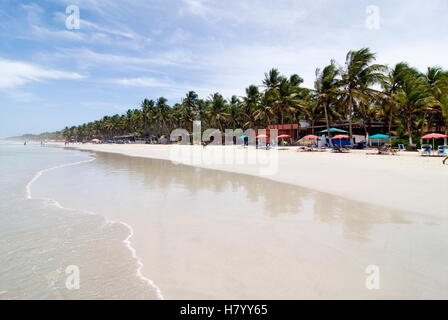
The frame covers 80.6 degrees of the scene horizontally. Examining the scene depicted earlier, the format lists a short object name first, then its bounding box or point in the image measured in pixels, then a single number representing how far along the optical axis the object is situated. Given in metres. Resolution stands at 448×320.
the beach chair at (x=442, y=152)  20.48
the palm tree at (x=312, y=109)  38.39
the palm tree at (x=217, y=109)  55.44
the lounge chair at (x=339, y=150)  26.95
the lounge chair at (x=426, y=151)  20.79
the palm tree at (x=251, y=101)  48.44
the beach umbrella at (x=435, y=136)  22.04
